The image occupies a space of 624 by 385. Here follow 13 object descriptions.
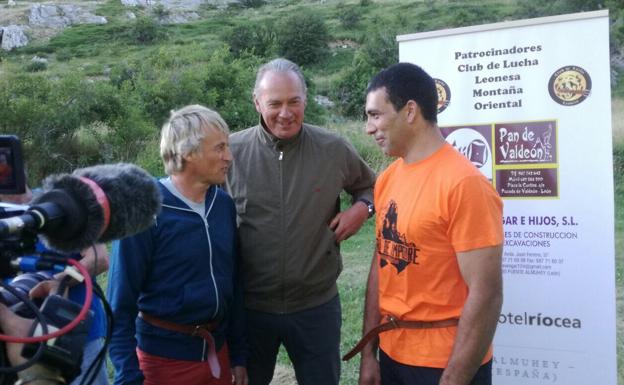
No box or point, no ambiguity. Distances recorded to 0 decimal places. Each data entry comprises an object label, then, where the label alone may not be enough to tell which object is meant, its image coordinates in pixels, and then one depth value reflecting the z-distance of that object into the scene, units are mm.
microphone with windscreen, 1309
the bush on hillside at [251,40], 42062
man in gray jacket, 3059
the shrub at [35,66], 39312
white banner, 3471
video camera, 1323
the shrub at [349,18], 50219
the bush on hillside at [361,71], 28828
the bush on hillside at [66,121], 14492
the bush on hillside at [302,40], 43000
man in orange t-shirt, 2234
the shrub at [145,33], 51000
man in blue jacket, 2570
